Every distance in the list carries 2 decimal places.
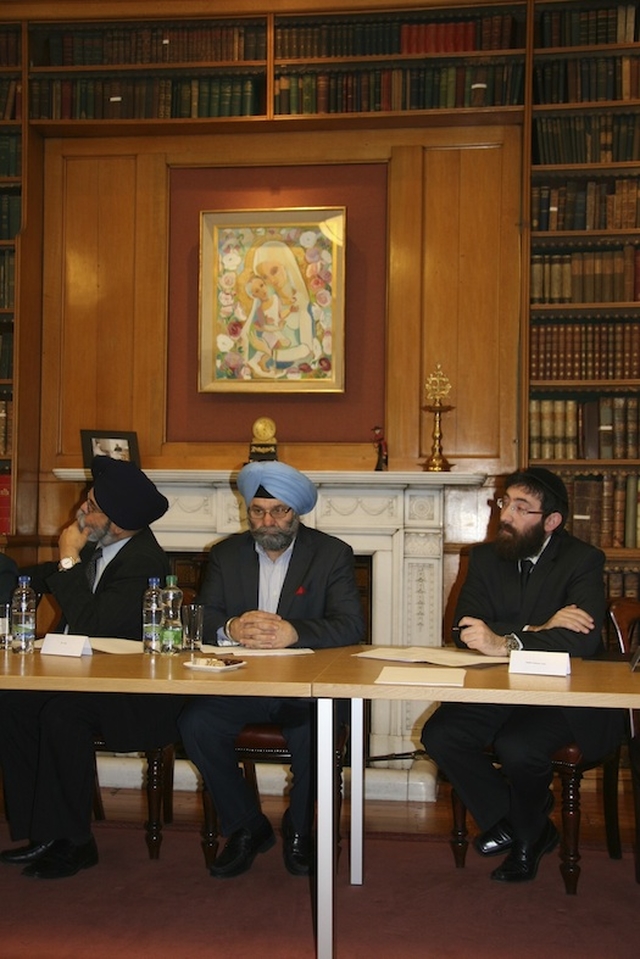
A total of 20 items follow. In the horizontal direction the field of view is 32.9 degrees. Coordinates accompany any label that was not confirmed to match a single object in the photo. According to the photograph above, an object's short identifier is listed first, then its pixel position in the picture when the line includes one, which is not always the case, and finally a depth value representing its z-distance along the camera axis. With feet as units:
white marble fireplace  15.55
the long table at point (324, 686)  8.20
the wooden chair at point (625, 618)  11.84
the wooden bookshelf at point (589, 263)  16.10
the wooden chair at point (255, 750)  10.98
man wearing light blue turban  10.71
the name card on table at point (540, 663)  8.99
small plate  8.96
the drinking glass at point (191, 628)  10.44
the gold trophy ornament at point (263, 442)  16.24
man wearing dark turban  10.55
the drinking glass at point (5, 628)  10.18
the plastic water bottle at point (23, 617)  9.99
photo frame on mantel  16.47
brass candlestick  16.20
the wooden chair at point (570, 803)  10.36
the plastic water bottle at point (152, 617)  10.11
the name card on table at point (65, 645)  9.76
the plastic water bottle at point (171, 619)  10.09
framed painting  16.94
